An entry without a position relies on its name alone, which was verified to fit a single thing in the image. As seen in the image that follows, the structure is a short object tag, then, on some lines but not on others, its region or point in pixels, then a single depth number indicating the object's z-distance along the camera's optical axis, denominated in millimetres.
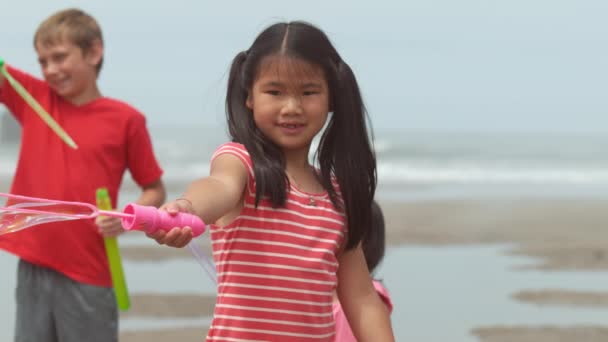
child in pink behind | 8352
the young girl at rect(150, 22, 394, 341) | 6168
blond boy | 9227
